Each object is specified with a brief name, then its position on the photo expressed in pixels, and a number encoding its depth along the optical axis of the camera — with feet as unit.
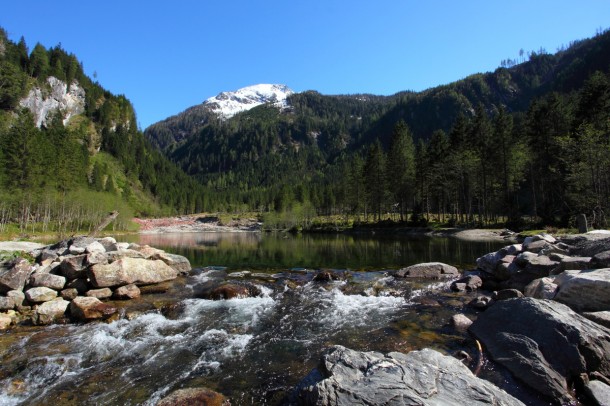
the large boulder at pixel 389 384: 18.08
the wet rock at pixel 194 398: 22.48
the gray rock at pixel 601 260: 39.96
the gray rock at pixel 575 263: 43.13
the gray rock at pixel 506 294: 41.74
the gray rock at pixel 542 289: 37.76
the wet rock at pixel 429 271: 68.33
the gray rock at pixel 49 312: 43.98
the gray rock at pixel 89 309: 45.06
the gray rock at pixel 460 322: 36.80
